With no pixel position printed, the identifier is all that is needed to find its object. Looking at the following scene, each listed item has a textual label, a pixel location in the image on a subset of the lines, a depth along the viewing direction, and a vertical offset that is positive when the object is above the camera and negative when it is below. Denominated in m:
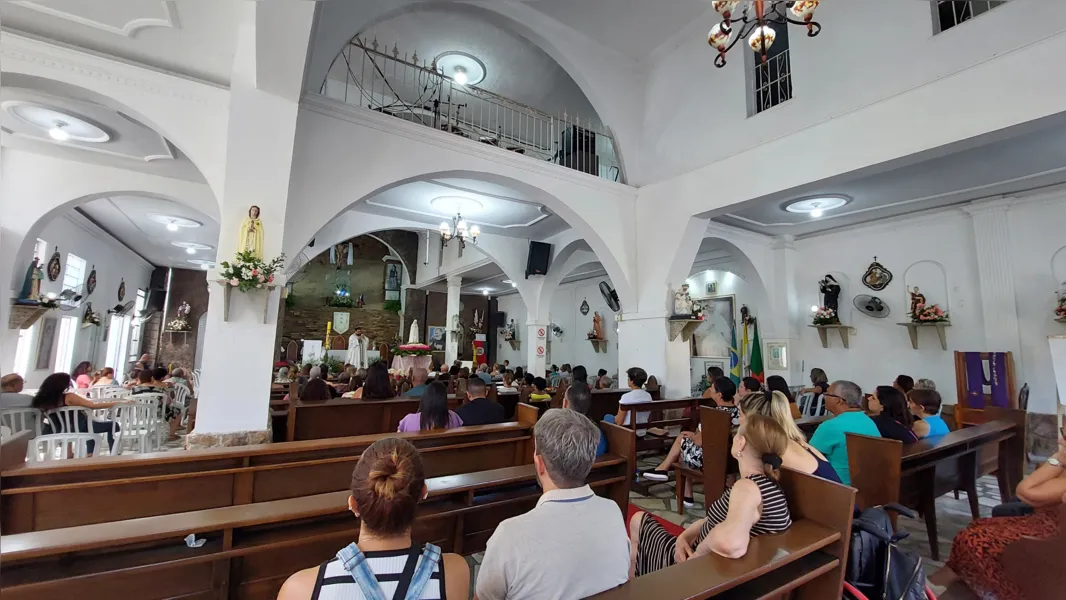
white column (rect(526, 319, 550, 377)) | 8.97 +0.05
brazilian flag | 8.73 -0.22
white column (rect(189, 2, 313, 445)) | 3.55 +1.03
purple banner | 5.55 -0.31
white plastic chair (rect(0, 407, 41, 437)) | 3.91 -0.63
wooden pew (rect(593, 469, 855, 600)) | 1.43 -0.70
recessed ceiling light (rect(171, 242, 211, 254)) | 9.34 +2.01
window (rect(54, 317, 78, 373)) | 7.36 +0.00
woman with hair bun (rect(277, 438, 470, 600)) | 1.22 -0.55
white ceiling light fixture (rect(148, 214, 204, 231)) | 7.46 +2.01
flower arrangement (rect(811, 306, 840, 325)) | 7.16 +0.54
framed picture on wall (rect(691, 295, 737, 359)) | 9.12 +0.44
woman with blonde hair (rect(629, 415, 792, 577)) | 1.71 -0.62
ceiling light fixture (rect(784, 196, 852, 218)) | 6.19 +1.98
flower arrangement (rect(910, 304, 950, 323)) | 6.13 +0.53
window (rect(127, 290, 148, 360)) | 11.25 +0.57
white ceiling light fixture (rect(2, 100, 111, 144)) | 4.15 +2.06
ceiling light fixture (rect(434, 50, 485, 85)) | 6.42 +3.95
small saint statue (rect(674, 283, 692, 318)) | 5.98 +0.62
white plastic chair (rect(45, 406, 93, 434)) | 4.29 -0.68
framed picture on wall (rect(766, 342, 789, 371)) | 7.63 -0.06
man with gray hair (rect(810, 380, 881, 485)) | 3.13 -0.54
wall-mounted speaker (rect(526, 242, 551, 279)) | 8.48 +1.65
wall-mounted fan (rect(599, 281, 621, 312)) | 10.94 +1.27
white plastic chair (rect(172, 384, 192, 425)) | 6.68 -0.73
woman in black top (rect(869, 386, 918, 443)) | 3.28 -0.45
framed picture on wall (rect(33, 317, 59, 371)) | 6.69 +0.01
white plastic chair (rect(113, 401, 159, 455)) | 4.69 -0.80
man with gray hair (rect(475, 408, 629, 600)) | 1.37 -0.57
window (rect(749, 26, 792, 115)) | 5.25 +3.12
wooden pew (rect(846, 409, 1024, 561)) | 2.85 -0.76
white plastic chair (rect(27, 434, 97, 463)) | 3.50 -0.78
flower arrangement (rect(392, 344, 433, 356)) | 9.03 -0.02
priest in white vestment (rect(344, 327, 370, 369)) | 12.02 -0.04
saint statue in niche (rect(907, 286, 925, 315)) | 6.32 +0.71
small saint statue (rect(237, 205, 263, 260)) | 3.60 +0.85
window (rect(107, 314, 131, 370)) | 9.73 +0.10
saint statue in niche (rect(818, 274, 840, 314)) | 7.29 +0.93
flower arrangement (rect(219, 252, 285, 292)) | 3.49 +0.55
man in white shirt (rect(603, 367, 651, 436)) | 4.42 -0.46
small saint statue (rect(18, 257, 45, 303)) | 5.43 +0.70
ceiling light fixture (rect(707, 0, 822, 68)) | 3.07 +2.25
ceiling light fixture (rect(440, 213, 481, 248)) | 6.61 +1.68
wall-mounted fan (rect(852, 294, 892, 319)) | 6.86 +0.70
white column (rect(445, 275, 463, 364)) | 10.81 +0.59
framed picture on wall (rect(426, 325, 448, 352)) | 14.99 +0.39
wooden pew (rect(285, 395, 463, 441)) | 4.27 -0.65
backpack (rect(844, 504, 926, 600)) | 1.82 -0.83
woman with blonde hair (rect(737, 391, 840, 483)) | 2.12 -0.40
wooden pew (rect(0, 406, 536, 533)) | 2.26 -0.72
